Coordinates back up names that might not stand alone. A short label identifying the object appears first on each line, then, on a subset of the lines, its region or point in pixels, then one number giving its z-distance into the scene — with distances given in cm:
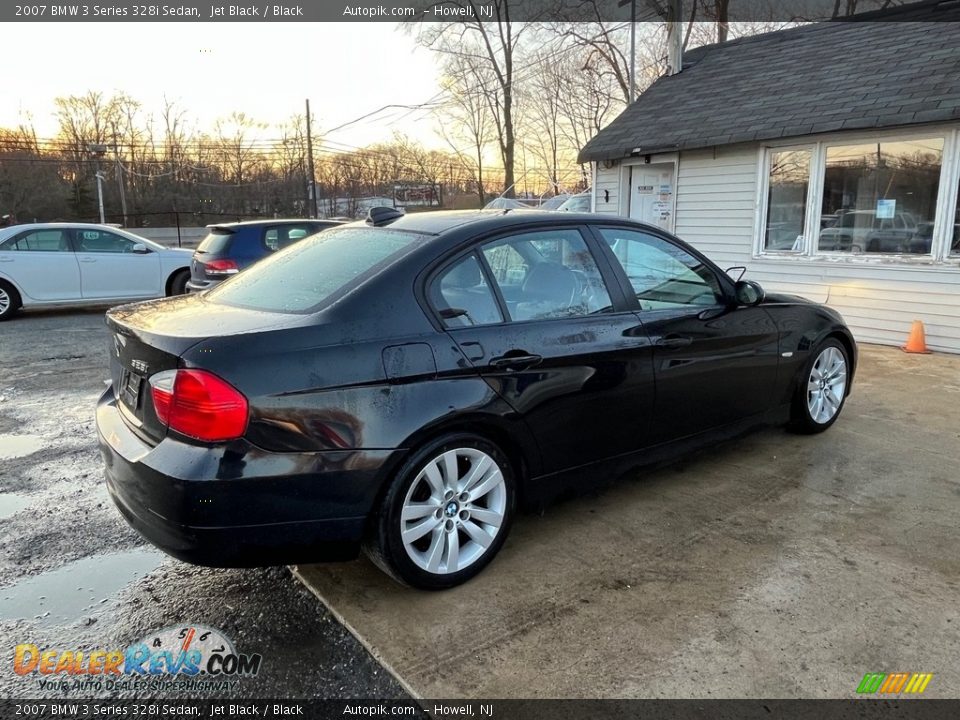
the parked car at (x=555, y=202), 2022
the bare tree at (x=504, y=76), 2812
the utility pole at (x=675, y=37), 1142
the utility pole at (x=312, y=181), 2870
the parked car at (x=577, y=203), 1631
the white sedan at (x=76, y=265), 1011
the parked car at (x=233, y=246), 872
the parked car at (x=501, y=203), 1909
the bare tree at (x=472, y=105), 2863
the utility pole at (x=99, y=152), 3889
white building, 752
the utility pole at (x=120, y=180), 4694
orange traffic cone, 761
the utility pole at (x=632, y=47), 1864
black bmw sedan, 235
